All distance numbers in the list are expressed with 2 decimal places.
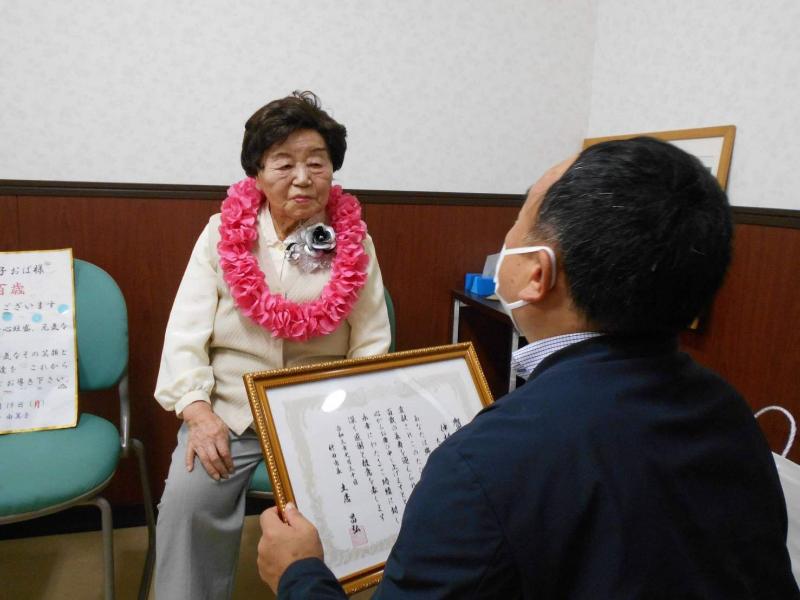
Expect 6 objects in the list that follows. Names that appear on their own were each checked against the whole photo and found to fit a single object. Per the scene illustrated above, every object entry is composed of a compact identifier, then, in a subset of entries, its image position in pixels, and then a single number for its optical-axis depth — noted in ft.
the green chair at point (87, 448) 4.15
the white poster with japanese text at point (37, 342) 4.87
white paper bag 3.70
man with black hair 1.78
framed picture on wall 5.50
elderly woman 4.29
